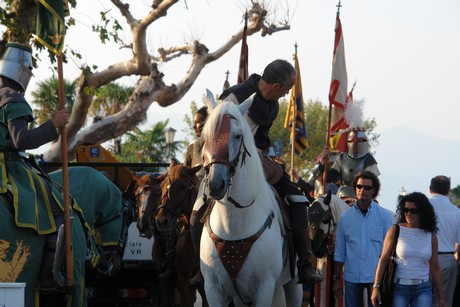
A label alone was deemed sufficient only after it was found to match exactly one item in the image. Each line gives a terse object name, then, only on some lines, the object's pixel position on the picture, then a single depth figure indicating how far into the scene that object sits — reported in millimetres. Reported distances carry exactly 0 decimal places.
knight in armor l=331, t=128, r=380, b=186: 17469
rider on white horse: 10055
